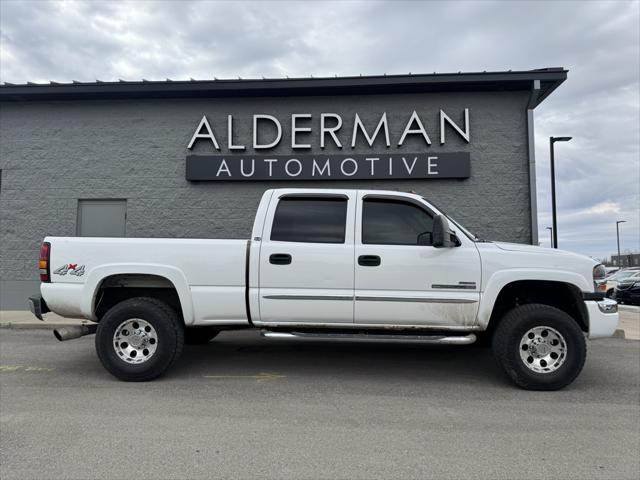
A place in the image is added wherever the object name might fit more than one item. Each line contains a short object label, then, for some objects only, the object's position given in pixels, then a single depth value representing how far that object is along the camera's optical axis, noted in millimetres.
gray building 10586
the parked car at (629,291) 16594
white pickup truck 4727
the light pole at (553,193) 14445
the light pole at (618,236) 53781
